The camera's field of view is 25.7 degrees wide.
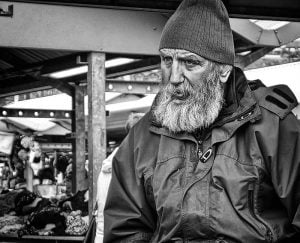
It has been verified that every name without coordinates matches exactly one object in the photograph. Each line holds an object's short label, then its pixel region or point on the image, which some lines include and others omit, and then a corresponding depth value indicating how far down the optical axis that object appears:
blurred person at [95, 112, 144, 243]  5.37
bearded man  2.40
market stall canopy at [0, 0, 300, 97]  7.14
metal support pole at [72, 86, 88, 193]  10.05
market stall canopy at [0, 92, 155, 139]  13.51
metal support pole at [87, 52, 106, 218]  7.20
